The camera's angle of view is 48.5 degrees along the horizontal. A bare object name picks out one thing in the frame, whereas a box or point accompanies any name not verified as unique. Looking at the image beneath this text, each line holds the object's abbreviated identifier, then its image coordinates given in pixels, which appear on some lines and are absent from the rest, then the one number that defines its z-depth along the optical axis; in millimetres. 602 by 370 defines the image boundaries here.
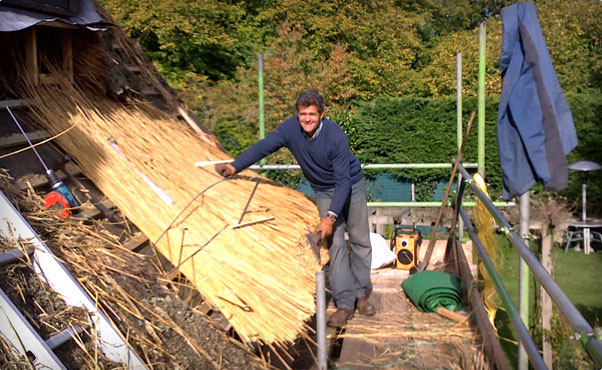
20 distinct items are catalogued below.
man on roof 4113
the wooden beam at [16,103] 3682
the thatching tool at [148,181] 3618
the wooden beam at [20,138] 3457
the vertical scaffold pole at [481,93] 5492
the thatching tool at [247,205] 3506
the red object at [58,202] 3242
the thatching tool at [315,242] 3584
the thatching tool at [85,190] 3533
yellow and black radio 5652
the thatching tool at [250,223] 3464
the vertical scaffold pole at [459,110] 6280
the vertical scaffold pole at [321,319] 2947
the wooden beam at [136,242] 3366
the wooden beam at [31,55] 3807
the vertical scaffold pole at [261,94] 6426
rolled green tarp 4473
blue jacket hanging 3729
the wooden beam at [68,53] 4164
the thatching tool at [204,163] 4164
